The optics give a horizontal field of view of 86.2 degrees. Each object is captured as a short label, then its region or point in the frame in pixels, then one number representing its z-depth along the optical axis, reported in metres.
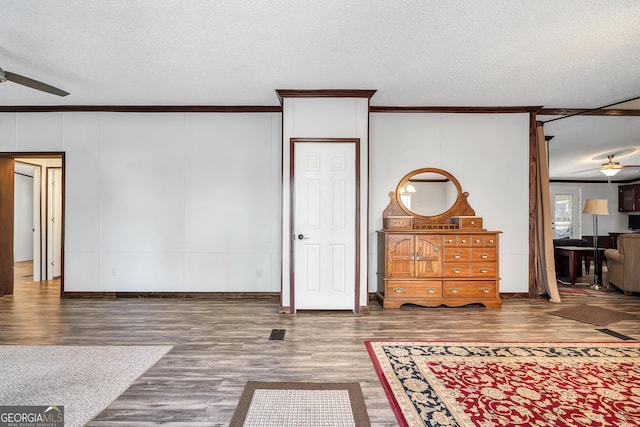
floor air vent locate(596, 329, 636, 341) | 3.34
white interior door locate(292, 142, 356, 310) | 4.29
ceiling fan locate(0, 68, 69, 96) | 2.92
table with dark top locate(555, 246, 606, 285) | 6.18
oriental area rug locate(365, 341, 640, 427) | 2.01
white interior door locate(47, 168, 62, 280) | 6.36
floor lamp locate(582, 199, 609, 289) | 6.14
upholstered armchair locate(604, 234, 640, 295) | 5.17
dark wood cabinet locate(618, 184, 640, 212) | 10.80
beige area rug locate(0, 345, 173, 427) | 2.15
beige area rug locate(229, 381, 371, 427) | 1.96
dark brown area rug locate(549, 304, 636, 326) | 3.95
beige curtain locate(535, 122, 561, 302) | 5.05
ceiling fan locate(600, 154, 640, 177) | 7.38
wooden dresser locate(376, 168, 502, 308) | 4.44
